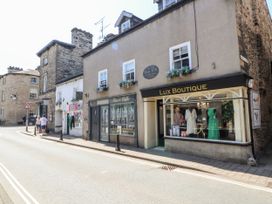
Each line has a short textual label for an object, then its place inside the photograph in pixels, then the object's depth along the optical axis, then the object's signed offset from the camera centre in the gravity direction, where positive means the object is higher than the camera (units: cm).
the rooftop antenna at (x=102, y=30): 1928 +846
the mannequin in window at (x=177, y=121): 989 -25
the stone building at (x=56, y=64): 2291 +657
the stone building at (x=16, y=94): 3706 +492
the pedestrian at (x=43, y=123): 2088 -39
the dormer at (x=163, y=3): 1173 +671
